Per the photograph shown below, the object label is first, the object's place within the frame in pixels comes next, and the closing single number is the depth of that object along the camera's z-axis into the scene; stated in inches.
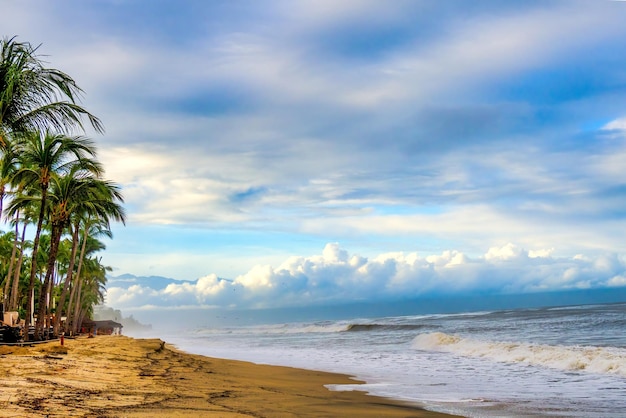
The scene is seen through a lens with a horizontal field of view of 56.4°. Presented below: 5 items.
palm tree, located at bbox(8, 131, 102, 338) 1053.2
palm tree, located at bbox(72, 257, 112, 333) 2416.3
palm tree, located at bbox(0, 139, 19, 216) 1027.7
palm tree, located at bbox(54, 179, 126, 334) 1239.5
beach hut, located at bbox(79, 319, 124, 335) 2433.6
